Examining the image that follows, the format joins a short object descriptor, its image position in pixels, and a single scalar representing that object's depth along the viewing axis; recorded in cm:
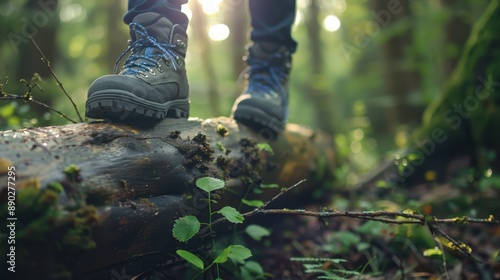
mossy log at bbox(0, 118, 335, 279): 101
